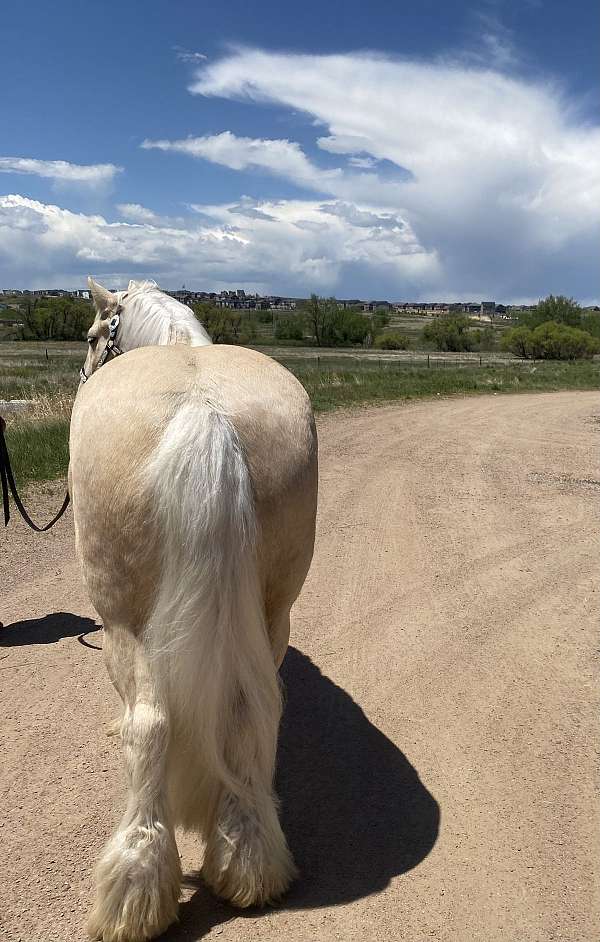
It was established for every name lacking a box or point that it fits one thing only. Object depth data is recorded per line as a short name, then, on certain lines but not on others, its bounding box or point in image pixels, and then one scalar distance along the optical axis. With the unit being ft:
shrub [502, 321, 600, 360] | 161.68
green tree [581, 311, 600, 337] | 196.65
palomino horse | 7.39
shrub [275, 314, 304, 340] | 224.59
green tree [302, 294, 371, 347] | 223.92
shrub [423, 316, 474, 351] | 229.04
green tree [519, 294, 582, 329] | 197.77
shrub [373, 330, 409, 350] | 224.74
